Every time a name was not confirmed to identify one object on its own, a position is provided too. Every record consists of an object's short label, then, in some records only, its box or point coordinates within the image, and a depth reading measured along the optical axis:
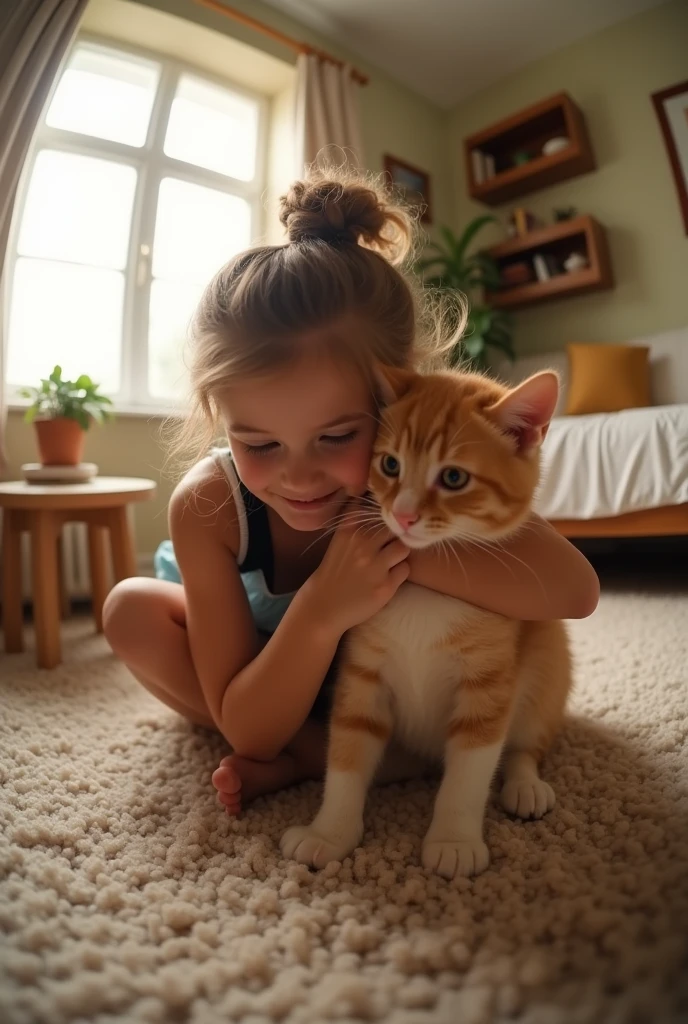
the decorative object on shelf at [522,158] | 3.35
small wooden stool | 1.52
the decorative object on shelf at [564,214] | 3.28
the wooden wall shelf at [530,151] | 3.11
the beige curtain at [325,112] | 2.79
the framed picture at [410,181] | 3.47
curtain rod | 2.51
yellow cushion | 2.80
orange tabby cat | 0.68
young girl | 0.75
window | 2.57
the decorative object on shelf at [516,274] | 3.42
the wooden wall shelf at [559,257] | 3.11
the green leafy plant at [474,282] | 3.21
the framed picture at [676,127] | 2.90
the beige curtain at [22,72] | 1.98
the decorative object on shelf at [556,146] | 3.16
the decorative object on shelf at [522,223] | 3.33
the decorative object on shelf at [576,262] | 3.22
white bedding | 1.92
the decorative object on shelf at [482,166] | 3.53
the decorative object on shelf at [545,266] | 3.32
